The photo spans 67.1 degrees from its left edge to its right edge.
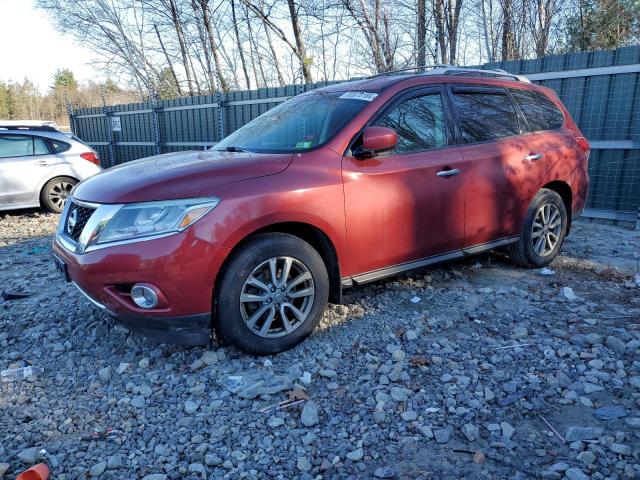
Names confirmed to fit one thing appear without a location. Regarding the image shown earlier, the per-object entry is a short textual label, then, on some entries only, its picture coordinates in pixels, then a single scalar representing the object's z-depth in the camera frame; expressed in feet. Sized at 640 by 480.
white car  25.94
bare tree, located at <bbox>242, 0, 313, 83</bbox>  48.51
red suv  9.18
